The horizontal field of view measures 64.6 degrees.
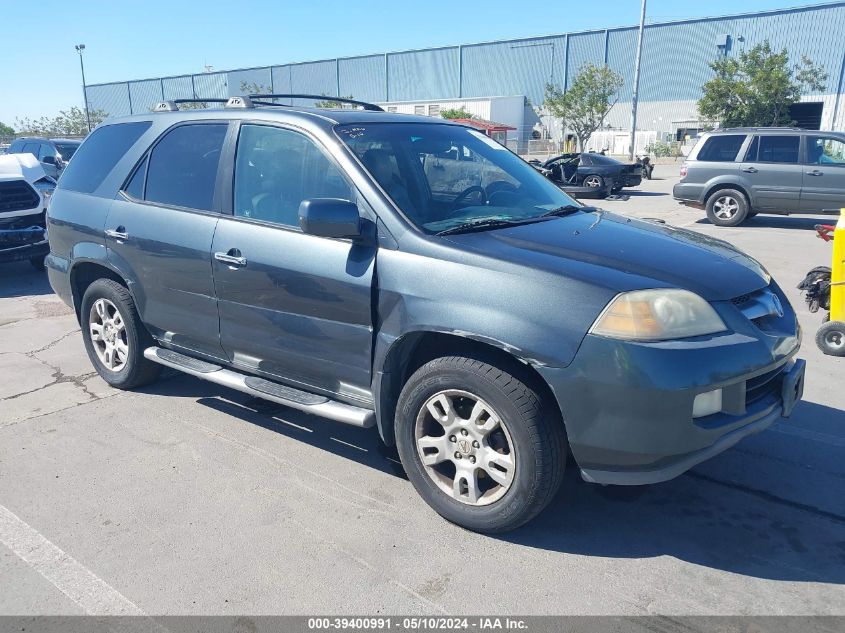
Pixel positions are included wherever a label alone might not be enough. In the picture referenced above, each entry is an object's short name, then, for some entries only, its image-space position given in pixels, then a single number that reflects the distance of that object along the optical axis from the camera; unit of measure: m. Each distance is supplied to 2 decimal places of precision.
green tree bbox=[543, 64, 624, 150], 45.69
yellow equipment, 5.45
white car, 8.68
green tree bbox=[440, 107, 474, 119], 47.19
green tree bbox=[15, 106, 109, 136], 58.50
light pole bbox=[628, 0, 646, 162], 33.84
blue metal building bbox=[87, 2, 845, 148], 46.78
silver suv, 12.83
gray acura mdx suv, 2.71
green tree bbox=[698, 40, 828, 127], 38.56
